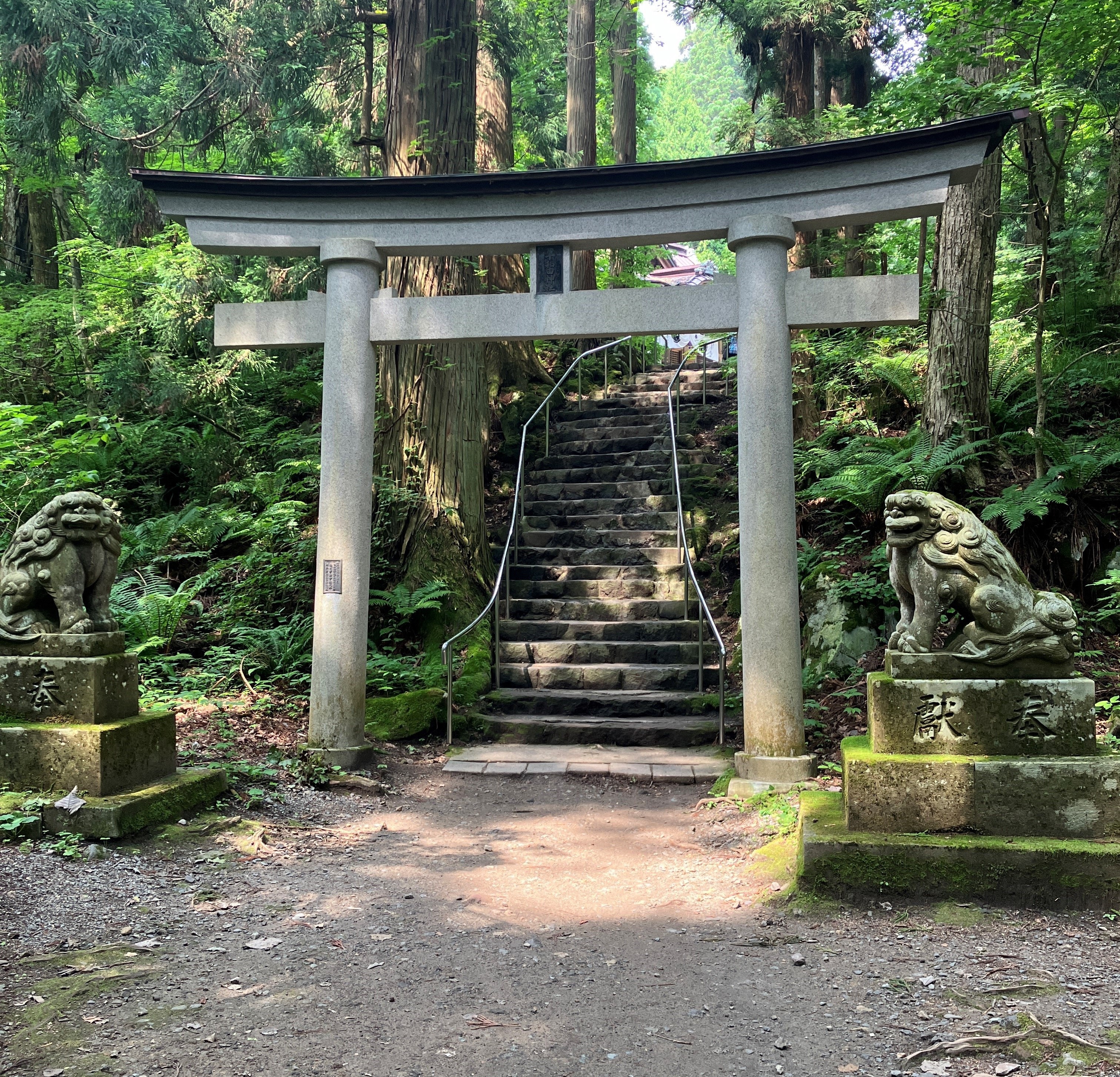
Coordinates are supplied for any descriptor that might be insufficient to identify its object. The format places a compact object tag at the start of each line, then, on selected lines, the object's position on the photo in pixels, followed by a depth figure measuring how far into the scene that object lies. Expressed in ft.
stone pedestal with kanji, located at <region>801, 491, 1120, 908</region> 12.73
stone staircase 26.09
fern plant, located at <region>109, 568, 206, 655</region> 27.12
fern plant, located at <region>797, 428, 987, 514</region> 25.52
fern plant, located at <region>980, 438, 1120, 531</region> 22.41
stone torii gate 20.44
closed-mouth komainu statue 17.13
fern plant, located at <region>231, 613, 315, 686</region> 26.89
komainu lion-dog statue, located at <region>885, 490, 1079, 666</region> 13.71
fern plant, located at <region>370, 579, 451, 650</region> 27.99
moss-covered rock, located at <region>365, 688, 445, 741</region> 24.73
